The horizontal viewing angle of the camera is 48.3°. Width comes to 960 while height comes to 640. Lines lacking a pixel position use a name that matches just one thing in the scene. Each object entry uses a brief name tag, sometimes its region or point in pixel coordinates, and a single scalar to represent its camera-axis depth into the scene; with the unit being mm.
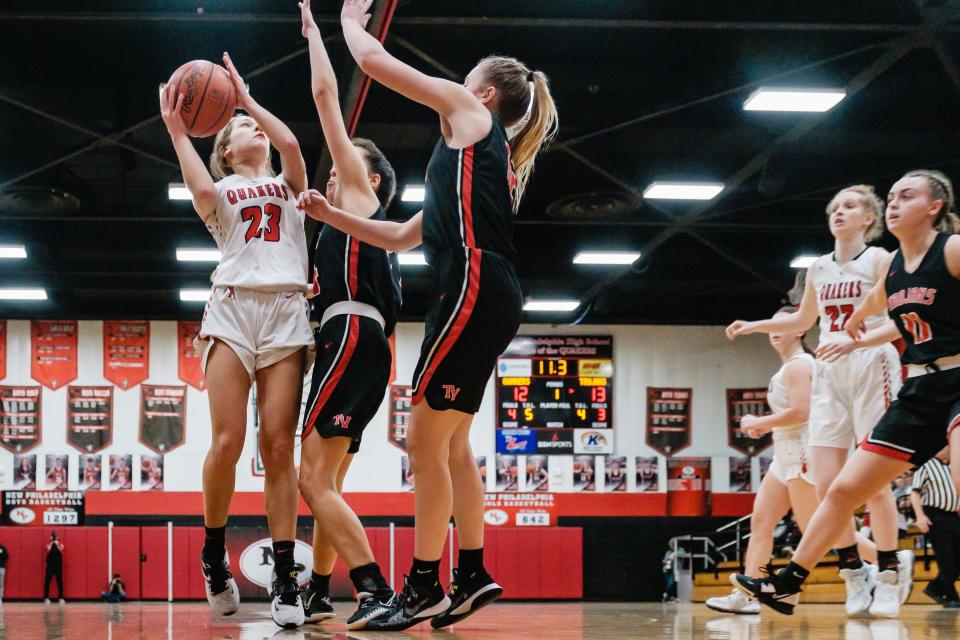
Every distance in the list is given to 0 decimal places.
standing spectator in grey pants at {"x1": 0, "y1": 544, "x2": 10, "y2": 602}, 18938
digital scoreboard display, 21109
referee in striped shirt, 10242
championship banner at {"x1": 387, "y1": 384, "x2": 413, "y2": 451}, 20953
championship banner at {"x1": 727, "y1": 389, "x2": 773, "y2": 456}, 21562
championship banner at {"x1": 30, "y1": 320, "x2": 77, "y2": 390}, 20703
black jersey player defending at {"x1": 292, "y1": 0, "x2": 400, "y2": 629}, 4359
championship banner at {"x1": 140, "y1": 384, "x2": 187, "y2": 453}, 20672
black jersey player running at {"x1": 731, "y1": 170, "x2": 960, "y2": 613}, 4629
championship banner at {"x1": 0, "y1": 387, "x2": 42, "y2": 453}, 20453
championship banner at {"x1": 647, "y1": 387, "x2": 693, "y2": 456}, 21578
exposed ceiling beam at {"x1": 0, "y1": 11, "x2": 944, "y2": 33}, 9883
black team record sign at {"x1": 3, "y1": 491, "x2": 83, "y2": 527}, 20125
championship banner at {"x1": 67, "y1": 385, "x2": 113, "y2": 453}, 20531
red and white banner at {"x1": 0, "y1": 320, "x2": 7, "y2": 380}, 20688
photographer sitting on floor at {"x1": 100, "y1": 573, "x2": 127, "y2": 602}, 18375
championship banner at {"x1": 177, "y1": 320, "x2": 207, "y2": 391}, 20922
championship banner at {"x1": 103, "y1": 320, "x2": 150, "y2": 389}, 20844
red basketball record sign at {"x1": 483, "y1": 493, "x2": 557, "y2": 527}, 20953
